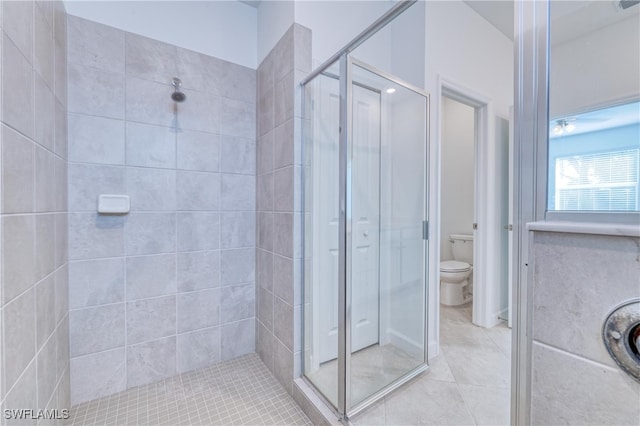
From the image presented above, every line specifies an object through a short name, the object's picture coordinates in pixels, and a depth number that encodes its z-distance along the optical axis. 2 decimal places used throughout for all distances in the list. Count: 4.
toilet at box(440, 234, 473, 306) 2.71
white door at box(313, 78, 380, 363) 1.52
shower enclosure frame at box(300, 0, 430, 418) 1.29
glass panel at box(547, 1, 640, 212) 0.54
